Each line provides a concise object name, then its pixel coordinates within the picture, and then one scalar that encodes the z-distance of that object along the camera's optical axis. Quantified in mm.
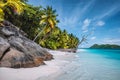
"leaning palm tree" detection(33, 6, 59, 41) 15604
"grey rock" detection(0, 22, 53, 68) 5242
